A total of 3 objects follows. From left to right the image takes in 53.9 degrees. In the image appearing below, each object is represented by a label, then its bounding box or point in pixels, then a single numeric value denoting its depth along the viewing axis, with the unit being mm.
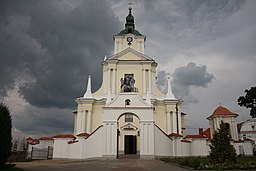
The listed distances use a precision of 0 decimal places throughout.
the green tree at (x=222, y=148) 14656
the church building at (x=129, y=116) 24016
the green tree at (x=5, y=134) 12228
